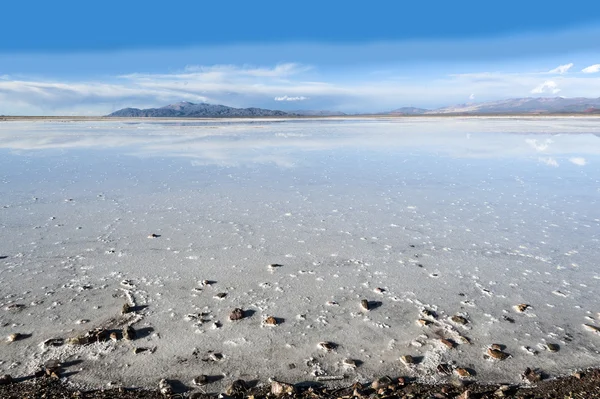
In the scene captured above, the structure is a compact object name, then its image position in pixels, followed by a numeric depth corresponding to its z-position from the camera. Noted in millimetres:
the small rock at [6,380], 3011
